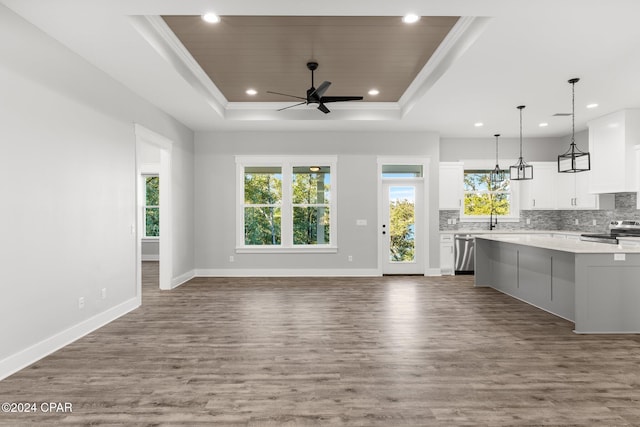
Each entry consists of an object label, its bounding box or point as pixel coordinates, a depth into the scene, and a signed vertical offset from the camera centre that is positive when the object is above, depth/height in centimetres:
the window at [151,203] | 997 +32
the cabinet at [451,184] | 736 +61
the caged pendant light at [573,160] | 425 +98
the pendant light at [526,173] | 720 +84
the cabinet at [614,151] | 569 +104
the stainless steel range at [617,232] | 574 -34
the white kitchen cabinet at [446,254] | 715 -85
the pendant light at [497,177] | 754 +78
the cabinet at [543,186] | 744 +57
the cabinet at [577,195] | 658 +34
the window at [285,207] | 703 +15
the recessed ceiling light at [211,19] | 326 +187
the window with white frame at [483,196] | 776 +38
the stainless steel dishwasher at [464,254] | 716 -85
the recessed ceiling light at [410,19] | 319 +184
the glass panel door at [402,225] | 713 -25
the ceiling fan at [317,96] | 423 +147
